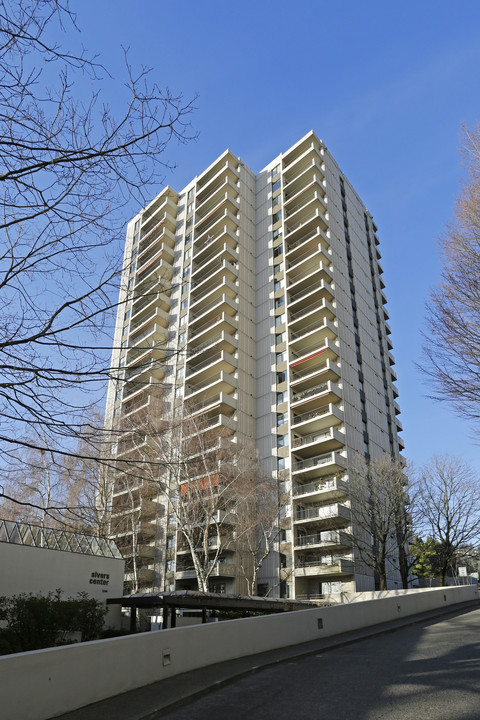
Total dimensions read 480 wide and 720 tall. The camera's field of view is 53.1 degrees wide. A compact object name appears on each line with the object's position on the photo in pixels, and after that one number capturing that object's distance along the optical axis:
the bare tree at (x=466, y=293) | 10.38
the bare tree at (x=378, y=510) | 30.83
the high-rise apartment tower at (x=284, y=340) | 35.00
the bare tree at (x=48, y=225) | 4.94
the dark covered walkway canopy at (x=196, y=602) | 15.60
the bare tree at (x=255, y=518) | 30.09
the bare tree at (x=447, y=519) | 33.78
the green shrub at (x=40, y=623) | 12.05
